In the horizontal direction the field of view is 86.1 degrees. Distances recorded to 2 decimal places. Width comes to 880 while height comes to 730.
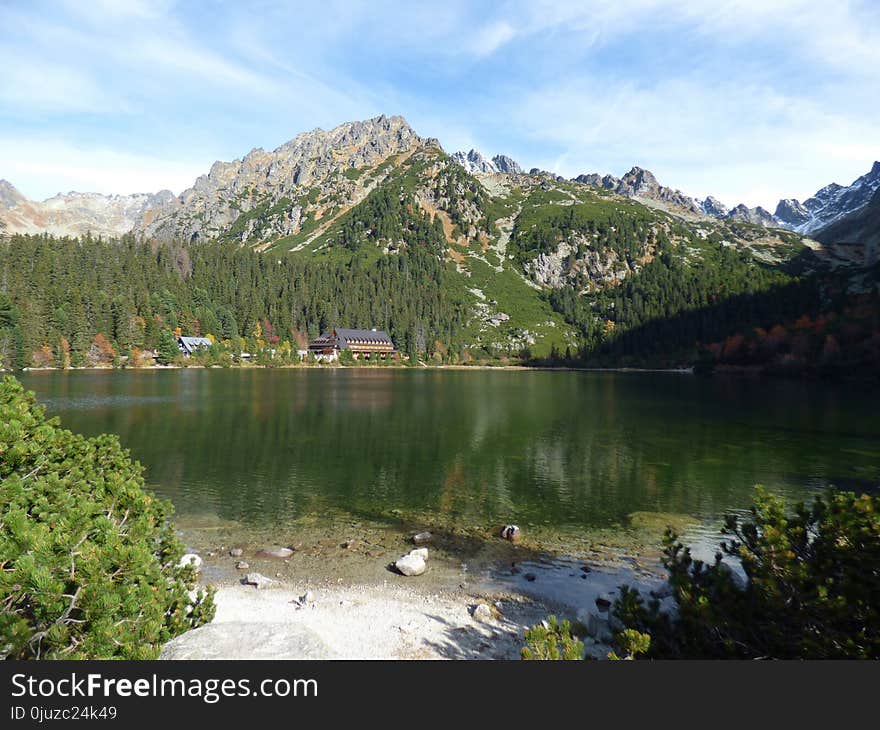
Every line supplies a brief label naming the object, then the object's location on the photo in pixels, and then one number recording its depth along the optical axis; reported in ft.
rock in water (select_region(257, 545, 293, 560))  69.51
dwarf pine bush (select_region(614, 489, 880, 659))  26.40
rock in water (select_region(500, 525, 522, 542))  78.23
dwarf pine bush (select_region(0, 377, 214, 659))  24.95
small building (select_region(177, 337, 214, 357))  623.36
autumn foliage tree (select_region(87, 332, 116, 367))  524.11
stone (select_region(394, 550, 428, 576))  63.05
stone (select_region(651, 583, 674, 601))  52.28
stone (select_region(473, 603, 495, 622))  49.78
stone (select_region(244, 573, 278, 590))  58.23
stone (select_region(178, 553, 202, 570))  56.08
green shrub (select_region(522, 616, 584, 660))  29.21
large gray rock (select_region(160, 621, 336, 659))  35.70
